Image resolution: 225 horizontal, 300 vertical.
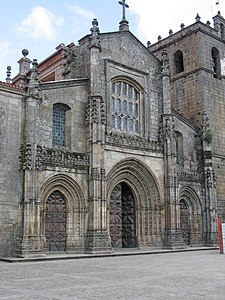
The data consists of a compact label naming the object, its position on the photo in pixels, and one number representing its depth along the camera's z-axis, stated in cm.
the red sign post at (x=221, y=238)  2089
